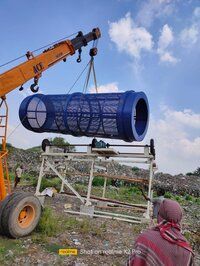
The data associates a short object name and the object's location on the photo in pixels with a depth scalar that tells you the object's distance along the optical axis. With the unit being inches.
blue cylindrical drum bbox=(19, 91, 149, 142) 205.9
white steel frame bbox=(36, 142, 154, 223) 217.1
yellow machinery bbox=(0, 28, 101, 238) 153.0
